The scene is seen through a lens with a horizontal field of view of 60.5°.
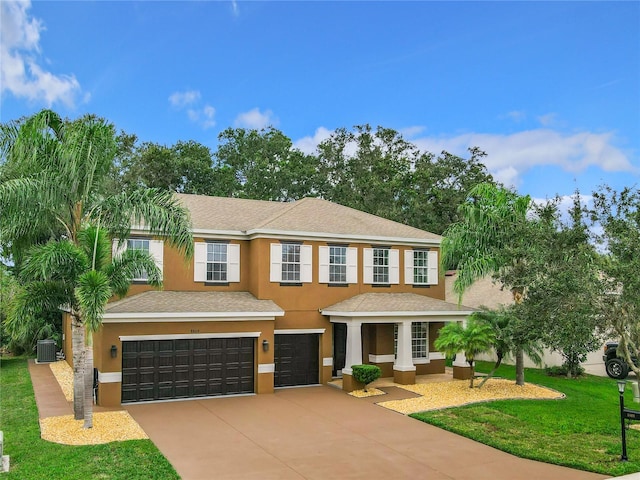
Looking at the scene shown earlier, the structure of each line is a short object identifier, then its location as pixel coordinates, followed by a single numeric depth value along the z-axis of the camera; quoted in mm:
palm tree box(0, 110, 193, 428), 12633
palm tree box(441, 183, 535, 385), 18906
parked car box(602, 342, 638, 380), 22203
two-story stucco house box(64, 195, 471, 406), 16797
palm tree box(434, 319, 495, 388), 17797
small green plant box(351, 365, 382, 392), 17938
